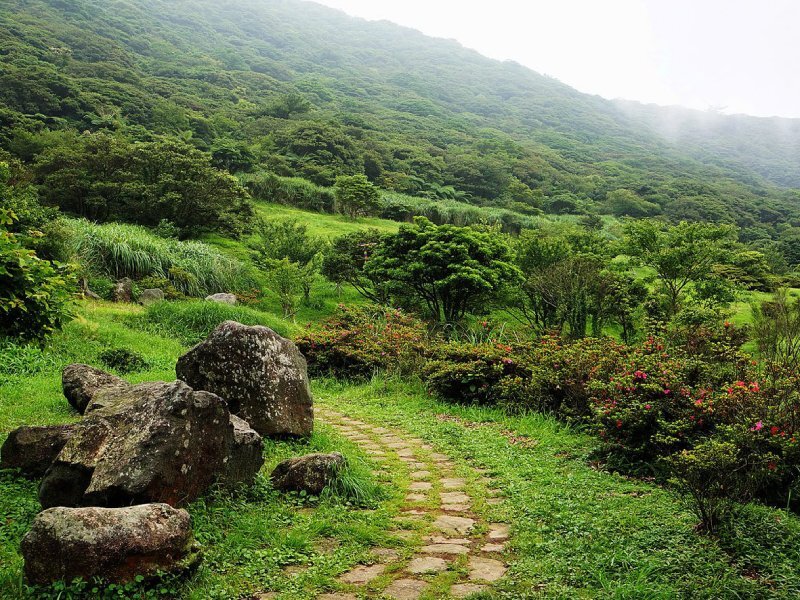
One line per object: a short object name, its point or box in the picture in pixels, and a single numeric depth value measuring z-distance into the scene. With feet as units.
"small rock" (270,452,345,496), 16.56
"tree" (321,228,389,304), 66.13
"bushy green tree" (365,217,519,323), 54.80
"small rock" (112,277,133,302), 51.79
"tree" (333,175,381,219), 104.73
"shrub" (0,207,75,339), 16.14
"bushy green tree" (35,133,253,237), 70.03
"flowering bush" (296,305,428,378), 39.55
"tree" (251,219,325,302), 65.62
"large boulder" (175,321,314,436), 21.26
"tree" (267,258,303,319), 58.75
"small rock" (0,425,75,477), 15.79
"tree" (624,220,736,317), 61.05
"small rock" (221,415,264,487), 15.58
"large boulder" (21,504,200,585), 10.11
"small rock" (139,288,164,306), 51.98
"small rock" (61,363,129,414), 22.01
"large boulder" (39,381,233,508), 12.69
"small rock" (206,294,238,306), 56.13
